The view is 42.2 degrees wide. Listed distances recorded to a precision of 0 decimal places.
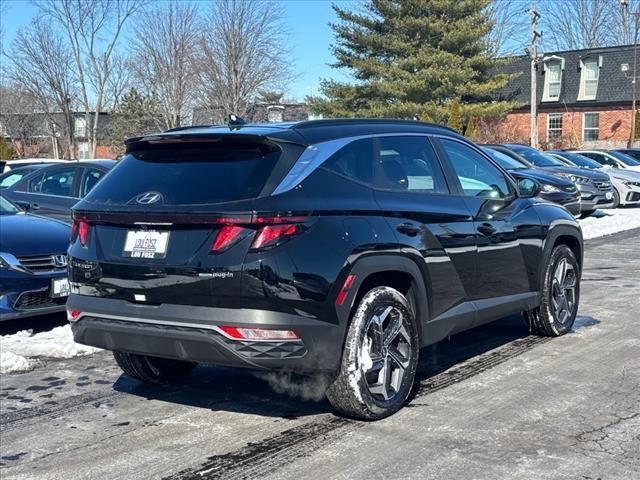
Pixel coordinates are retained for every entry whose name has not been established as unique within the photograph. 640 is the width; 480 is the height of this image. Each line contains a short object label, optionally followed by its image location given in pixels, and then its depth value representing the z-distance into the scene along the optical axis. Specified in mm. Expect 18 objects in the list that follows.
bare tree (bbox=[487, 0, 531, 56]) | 42100
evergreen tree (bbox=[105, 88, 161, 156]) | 40750
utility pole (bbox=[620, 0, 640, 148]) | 42438
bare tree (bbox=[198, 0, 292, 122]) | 37375
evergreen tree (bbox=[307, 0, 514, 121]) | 38281
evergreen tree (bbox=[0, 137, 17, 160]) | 38000
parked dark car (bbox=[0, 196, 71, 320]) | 7230
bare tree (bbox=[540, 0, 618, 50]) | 62781
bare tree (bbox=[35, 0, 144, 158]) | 38156
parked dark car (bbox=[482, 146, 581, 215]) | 15531
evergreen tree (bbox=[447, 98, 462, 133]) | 31109
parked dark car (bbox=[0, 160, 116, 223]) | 12125
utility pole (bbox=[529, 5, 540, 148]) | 35719
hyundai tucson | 4352
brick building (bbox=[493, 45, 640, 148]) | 44500
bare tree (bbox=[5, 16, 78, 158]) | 39000
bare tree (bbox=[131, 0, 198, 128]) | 37938
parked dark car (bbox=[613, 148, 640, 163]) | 31944
